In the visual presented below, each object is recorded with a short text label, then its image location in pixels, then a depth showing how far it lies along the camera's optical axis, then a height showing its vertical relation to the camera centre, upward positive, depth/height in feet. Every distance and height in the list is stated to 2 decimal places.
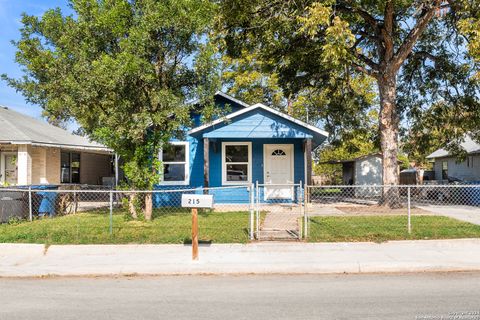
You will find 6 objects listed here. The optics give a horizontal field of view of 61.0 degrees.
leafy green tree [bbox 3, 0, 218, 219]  34.40 +9.63
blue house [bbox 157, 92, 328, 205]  54.70 +1.63
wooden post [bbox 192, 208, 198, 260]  24.43 -3.61
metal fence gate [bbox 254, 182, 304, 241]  32.04 -4.27
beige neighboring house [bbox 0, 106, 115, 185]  54.90 +3.72
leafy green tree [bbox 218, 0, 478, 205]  44.24 +16.88
